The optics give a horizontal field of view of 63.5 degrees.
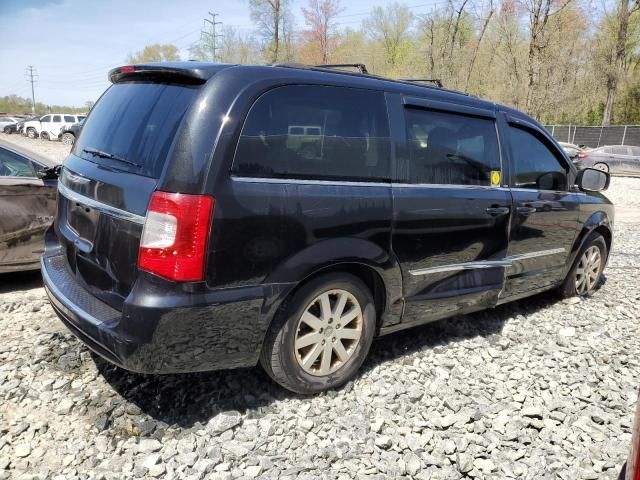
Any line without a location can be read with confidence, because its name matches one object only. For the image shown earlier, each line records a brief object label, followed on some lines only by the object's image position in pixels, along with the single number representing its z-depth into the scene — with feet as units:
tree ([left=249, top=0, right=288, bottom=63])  121.49
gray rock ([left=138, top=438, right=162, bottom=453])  8.49
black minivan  8.02
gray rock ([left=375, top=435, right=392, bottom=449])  8.95
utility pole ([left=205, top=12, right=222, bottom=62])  171.44
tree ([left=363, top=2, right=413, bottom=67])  172.04
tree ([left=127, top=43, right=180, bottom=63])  223.30
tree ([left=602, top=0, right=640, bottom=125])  105.40
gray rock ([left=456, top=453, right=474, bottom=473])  8.52
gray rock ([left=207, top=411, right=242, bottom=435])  9.05
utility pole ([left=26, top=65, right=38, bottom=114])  263.00
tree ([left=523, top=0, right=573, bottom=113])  77.41
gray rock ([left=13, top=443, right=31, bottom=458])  8.37
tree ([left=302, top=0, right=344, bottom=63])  143.13
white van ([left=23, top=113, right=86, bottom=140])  113.19
